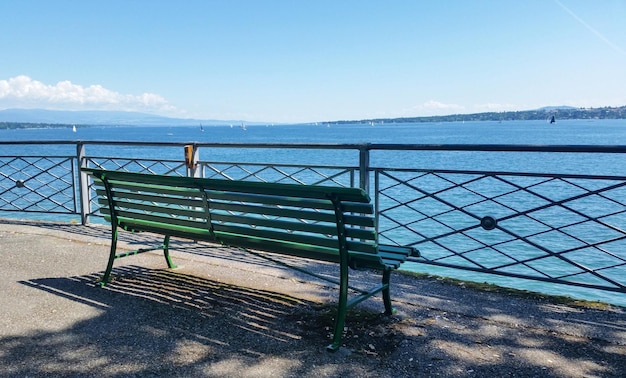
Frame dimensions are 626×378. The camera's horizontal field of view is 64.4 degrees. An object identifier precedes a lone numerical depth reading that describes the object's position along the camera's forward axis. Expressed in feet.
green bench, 10.86
